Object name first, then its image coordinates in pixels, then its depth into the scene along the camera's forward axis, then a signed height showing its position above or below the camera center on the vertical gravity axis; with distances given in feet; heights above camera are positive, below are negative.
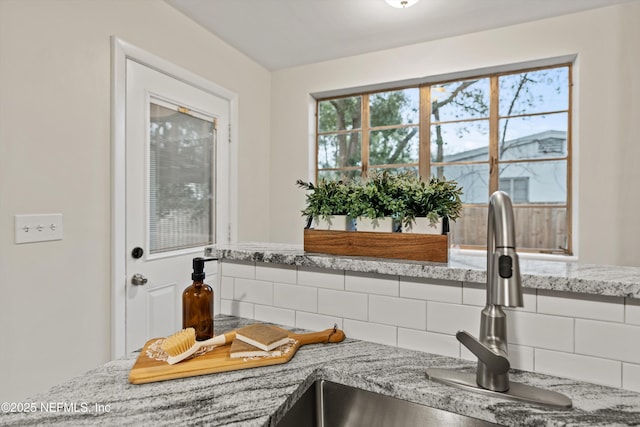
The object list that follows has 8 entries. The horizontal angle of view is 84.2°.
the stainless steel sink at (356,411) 2.29 -1.37
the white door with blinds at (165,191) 6.34 +0.41
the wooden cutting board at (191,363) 2.34 -1.08
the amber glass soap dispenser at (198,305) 2.86 -0.76
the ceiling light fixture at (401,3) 7.00 +4.18
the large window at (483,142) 8.21 +1.83
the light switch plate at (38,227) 4.72 -0.24
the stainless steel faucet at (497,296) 2.02 -0.48
